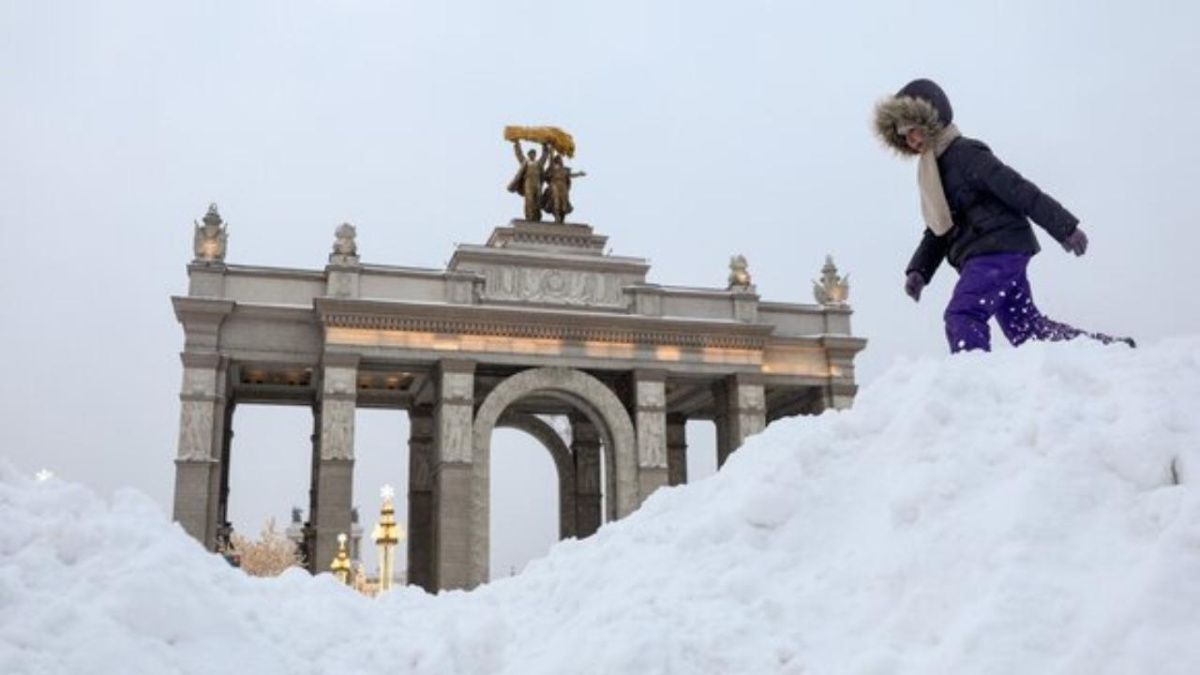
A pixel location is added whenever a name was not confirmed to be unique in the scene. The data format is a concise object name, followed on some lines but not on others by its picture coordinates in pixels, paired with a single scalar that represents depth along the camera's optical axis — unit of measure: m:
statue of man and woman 29.64
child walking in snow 6.79
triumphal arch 24.83
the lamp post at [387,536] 23.73
